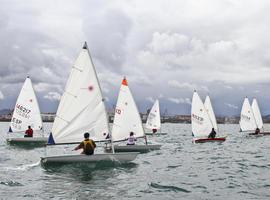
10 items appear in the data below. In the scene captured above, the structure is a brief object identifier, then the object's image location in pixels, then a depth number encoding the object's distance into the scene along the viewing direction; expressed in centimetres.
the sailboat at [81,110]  2178
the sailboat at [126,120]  3145
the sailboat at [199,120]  4334
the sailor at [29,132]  3922
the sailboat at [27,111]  4050
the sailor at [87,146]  2041
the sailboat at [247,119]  5716
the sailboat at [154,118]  6384
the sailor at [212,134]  4252
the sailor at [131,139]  3100
